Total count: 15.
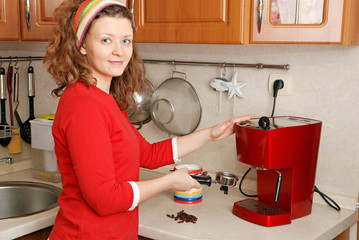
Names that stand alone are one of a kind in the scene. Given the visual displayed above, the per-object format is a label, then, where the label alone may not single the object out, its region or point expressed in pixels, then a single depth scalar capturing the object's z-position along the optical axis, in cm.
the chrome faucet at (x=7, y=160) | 209
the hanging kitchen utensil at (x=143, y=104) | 216
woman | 121
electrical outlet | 184
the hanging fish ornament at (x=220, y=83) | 197
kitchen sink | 208
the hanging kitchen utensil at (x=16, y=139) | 238
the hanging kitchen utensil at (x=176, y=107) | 207
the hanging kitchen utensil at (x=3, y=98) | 227
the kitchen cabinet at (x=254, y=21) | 144
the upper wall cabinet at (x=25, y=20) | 195
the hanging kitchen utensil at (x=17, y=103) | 238
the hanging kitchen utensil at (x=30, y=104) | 239
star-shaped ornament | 194
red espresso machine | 153
